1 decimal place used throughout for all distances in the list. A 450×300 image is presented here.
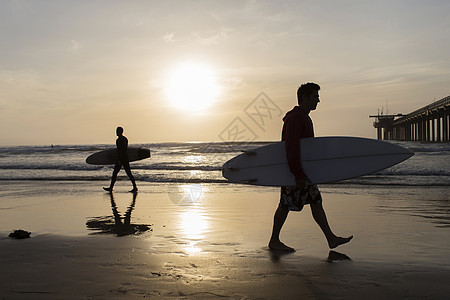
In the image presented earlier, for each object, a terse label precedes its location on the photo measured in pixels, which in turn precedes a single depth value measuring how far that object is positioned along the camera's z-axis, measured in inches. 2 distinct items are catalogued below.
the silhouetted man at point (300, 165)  146.5
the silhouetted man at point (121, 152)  406.3
